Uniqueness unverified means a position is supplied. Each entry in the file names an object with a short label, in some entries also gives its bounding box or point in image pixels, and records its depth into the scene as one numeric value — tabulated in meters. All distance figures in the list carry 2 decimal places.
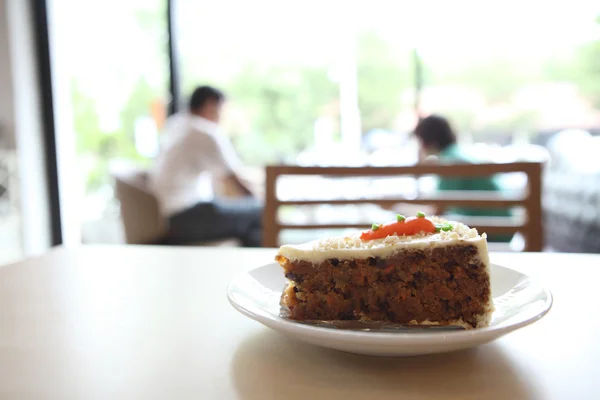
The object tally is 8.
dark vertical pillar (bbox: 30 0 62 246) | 3.43
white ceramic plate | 0.44
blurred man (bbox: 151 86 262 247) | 2.74
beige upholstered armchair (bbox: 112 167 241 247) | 2.56
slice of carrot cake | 0.54
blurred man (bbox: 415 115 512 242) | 2.16
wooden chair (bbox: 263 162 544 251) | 1.21
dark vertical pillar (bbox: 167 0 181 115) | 3.48
